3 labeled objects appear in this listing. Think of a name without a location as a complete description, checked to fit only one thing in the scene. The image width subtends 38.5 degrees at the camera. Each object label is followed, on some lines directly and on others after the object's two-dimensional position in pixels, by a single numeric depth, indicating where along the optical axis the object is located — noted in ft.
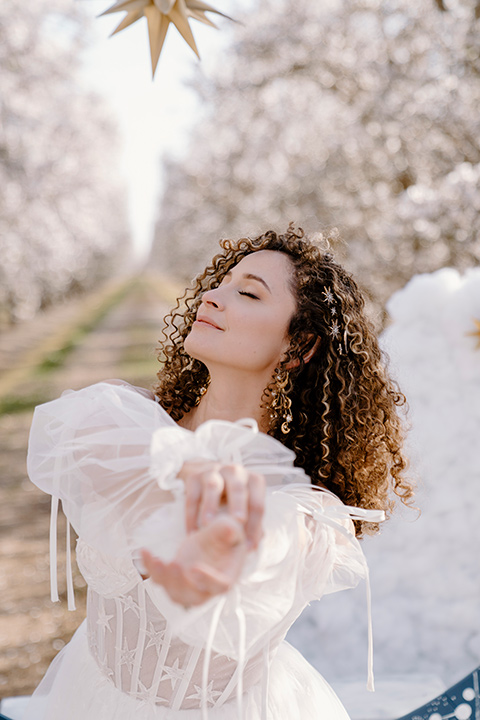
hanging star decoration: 4.57
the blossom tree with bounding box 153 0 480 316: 22.93
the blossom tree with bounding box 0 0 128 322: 33.55
